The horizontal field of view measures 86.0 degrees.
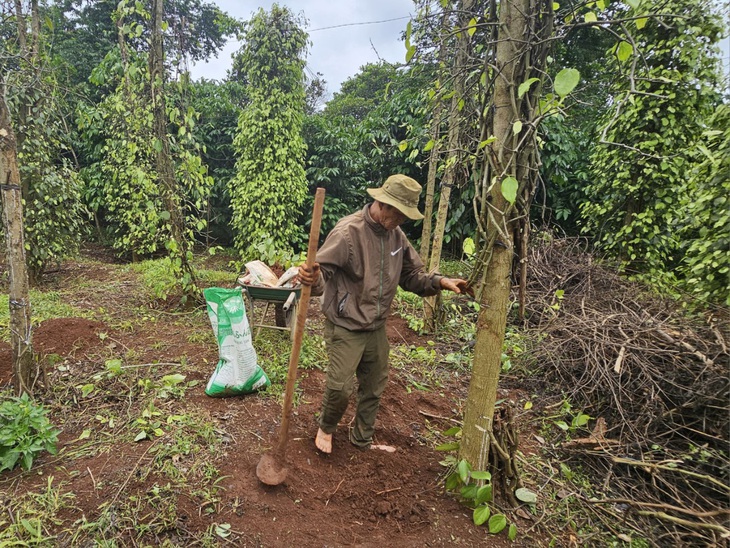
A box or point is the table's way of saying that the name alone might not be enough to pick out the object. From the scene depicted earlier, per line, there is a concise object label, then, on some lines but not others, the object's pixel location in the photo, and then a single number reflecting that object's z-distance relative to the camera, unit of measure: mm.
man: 2383
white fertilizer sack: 2986
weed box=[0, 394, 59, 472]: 2188
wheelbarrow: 3873
